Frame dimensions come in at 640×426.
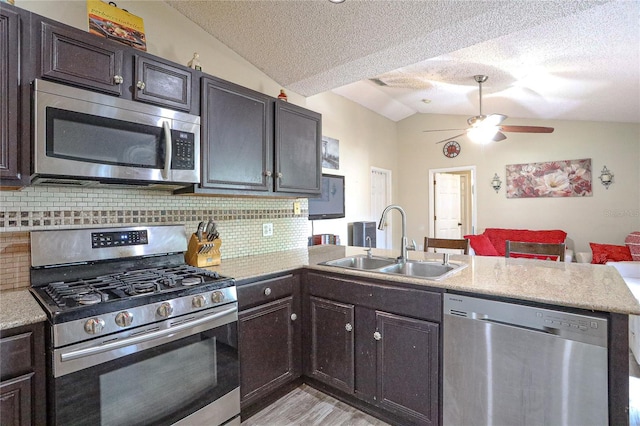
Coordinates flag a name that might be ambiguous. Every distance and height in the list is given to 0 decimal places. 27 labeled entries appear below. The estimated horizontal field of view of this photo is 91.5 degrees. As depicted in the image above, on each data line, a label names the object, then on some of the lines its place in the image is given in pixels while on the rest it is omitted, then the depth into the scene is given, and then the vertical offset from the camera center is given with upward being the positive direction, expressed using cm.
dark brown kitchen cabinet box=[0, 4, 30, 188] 127 +47
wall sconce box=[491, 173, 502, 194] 543 +54
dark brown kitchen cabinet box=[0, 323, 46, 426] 106 -56
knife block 205 -25
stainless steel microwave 135 +37
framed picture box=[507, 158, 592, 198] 475 +54
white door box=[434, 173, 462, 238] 609 +15
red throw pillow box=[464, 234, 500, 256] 474 -50
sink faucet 213 -19
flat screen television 421 +18
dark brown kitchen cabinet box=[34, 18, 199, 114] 138 +73
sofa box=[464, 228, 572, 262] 473 -40
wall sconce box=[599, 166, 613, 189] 455 +52
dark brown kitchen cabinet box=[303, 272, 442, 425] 162 -75
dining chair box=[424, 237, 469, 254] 269 -27
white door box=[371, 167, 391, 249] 590 +34
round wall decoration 584 +122
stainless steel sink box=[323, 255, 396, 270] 228 -36
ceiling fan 359 +102
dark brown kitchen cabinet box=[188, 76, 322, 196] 195 +51
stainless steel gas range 117 -49
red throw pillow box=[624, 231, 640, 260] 394 -41
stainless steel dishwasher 122 -66
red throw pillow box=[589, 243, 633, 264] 404 -54
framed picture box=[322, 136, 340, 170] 462 +93
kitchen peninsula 129 -56
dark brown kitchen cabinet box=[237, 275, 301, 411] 181 -76
